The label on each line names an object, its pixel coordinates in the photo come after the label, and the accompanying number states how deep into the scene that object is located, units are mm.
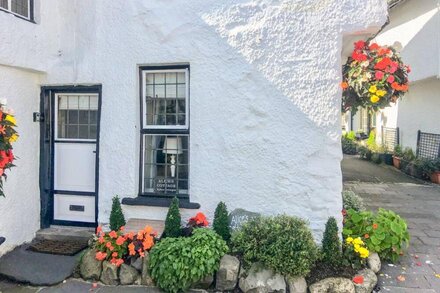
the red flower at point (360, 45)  4656
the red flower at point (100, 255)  4348
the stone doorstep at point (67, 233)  5316
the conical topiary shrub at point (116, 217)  4922
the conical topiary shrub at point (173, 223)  4688
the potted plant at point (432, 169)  10137
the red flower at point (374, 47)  4597
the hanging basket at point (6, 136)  3584
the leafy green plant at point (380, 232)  4574
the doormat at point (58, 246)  4957
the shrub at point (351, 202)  5348
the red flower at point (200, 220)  4737
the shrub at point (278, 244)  4008
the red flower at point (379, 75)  4410
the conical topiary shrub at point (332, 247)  4312
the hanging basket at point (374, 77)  4418
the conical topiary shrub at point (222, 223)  4641
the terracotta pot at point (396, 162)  12838
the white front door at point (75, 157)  5539
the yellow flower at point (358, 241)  4391
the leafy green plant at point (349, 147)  17641
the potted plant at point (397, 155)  12930
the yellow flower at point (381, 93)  4395
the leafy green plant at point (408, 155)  12144
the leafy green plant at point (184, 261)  4016
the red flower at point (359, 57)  4527
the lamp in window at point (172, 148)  5230
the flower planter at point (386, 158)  13716
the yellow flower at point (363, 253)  4281
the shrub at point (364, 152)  15138
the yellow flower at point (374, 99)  4422
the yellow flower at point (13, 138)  3667
